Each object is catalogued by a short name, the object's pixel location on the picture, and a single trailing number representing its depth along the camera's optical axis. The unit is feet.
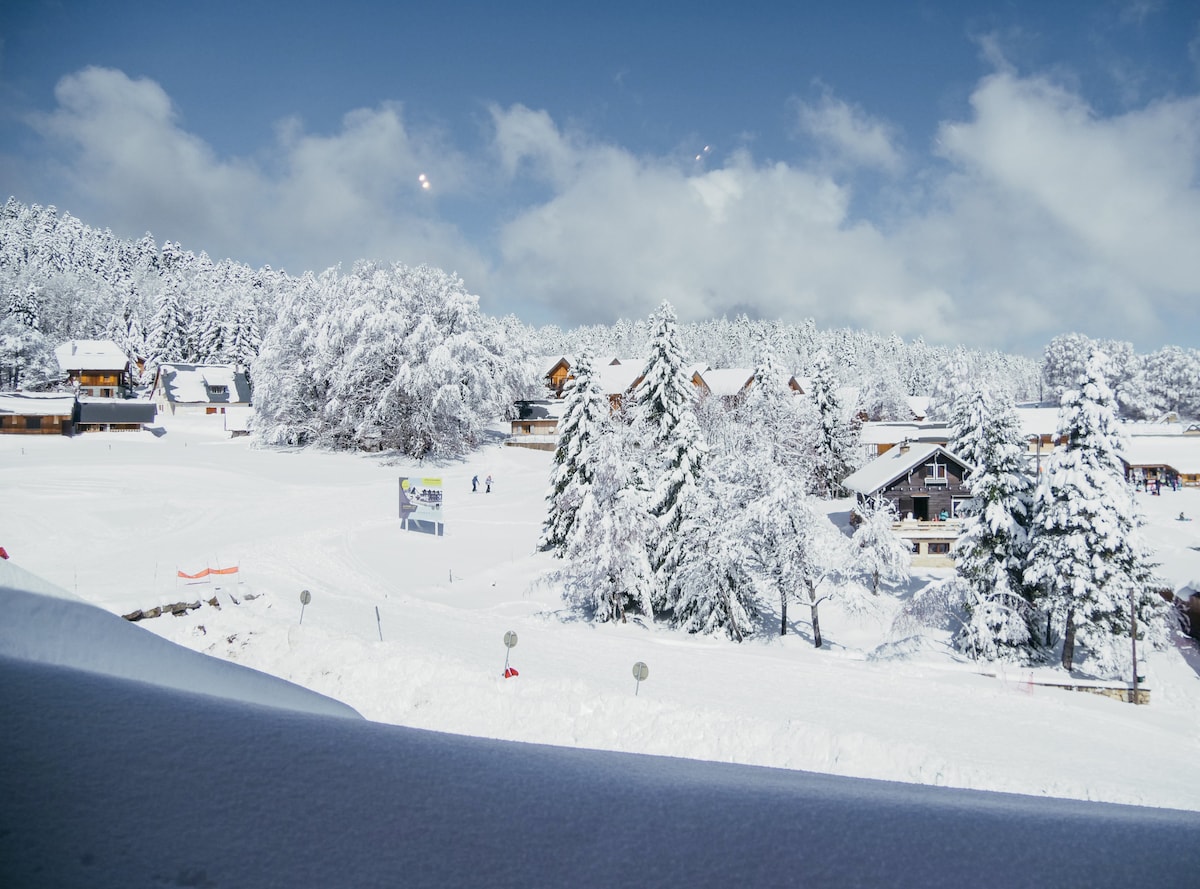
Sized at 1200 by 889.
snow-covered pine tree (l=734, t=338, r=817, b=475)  184.96
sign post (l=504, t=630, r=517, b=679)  55.83
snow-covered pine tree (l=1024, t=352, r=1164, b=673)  91.81
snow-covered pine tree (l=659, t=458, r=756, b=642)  97.55
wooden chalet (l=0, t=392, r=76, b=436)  191.62
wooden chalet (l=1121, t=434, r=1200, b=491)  224.12
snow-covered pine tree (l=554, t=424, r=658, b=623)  93.97
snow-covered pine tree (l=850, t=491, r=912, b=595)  117.60
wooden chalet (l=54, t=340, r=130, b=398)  295.89
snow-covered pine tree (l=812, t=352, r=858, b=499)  201.87
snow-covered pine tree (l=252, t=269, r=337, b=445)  197.98
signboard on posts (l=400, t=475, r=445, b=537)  130.31
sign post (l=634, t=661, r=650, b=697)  48.73
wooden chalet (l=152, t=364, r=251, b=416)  269.85
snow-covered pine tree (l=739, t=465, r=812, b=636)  102.06
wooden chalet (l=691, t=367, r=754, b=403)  280.43
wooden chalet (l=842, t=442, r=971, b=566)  159.63
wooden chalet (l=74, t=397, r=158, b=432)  212.43
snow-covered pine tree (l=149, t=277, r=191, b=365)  344.49
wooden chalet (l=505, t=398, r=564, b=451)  244.83
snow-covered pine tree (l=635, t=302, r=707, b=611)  104.12
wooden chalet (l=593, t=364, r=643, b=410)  282.81
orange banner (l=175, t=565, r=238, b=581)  73.46
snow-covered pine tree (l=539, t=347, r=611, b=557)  113.70
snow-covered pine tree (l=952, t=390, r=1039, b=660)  96.84
